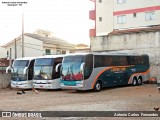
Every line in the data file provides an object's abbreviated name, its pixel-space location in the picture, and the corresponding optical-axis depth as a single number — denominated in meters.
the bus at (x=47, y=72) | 23.90
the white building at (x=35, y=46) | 51.09
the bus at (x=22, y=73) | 25.27
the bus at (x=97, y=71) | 22.11
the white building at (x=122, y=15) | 42.09
